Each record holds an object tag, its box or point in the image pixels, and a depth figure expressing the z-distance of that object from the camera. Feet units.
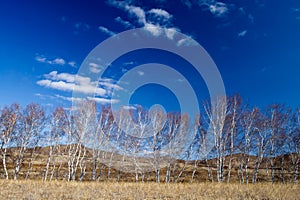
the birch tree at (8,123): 105.70
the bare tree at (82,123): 107.86
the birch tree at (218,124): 94.25
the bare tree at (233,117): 102.00
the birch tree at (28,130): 108.06
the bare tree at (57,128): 113.70
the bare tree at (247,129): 103.77
